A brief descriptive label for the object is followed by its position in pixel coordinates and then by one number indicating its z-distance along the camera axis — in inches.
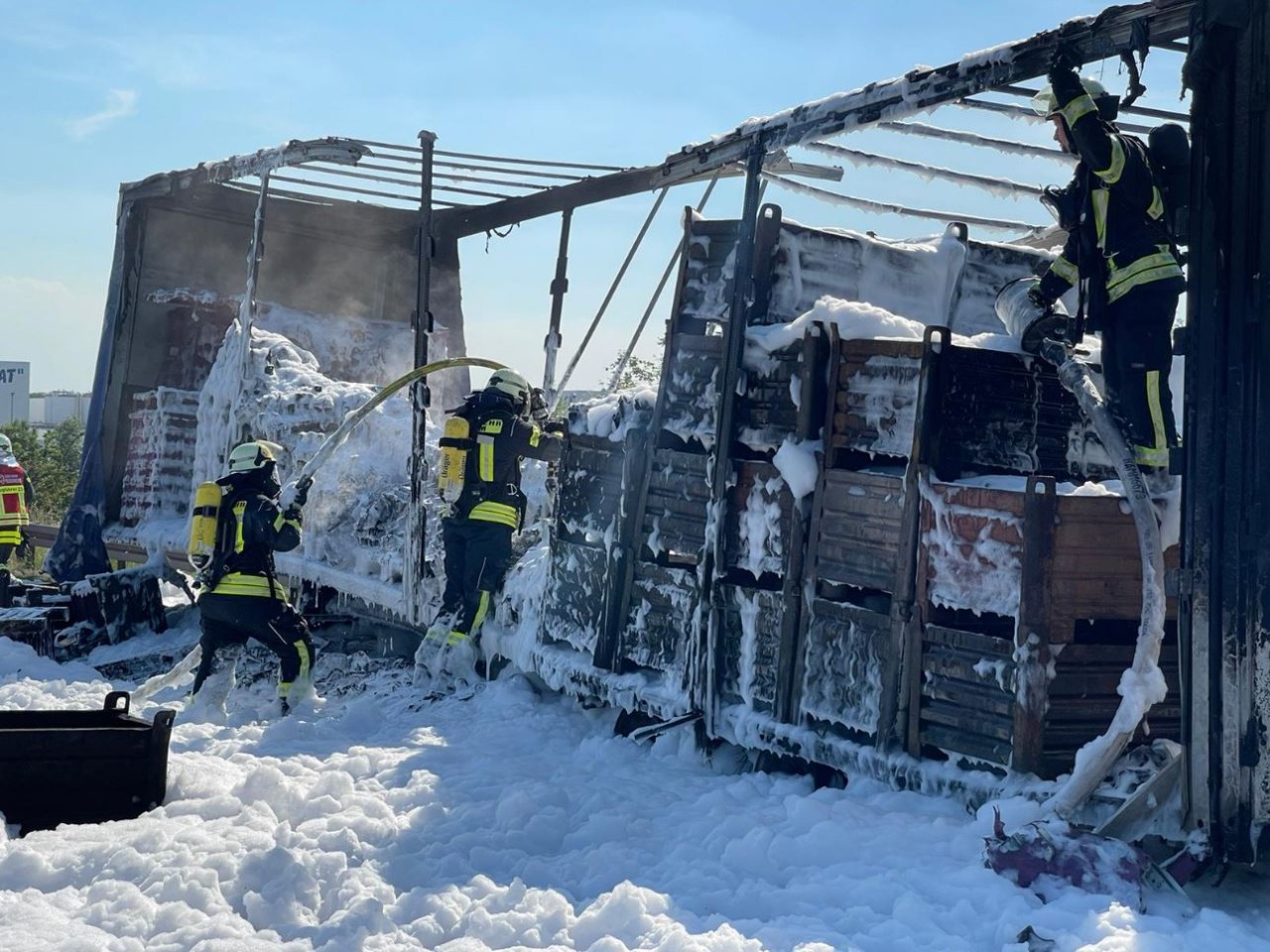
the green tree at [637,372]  916.0
